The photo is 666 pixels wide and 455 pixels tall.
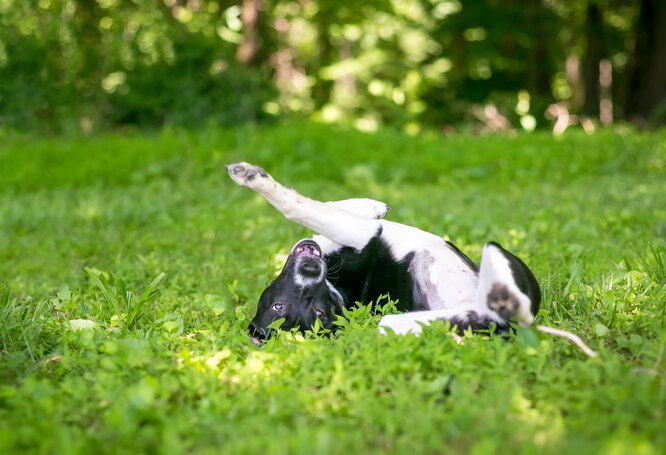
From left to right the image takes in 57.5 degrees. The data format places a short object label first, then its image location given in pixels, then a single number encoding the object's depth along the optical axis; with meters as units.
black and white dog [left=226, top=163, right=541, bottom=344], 2.33
